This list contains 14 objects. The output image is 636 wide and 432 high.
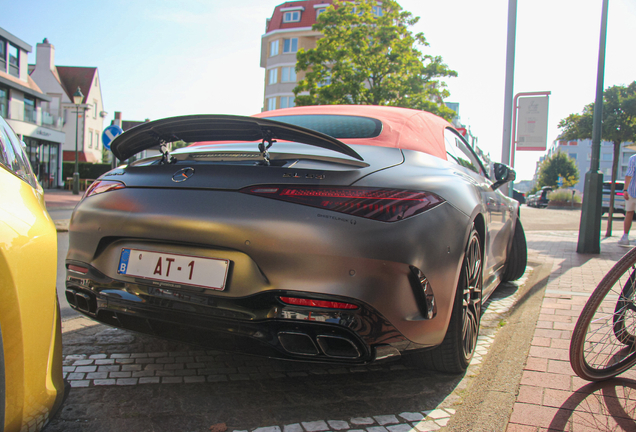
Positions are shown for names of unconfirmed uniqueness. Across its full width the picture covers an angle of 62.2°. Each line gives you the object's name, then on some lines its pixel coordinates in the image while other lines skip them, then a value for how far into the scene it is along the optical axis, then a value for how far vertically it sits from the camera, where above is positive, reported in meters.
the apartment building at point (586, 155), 106.19 +9.20
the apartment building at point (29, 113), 34.62 +4.34
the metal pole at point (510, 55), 8.68 +2.29
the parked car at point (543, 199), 44.03 -0.33
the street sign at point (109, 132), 13.89 +1.24
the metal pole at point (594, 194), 8.26 +0.05
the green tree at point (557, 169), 74.69 +3.84
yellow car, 1.46 -0.39
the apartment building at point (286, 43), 57.72 +15.89
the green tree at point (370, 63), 27.05 +6.59
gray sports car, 2.04 -0.25
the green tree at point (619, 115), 23.27 +3.73
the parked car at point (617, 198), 22.41 +0.00
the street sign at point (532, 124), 10.08 +1.37
